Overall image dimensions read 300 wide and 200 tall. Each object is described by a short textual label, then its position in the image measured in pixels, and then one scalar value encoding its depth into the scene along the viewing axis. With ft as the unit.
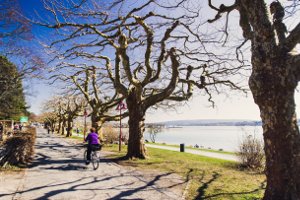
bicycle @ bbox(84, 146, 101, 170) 38.89
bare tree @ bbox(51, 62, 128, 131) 87.61
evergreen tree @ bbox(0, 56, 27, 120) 182.82
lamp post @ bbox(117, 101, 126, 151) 63.93
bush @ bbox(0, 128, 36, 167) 37.37
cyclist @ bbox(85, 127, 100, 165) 42.04
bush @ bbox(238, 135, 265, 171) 41.73
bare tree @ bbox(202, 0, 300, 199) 19.27
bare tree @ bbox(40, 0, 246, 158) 40.74
